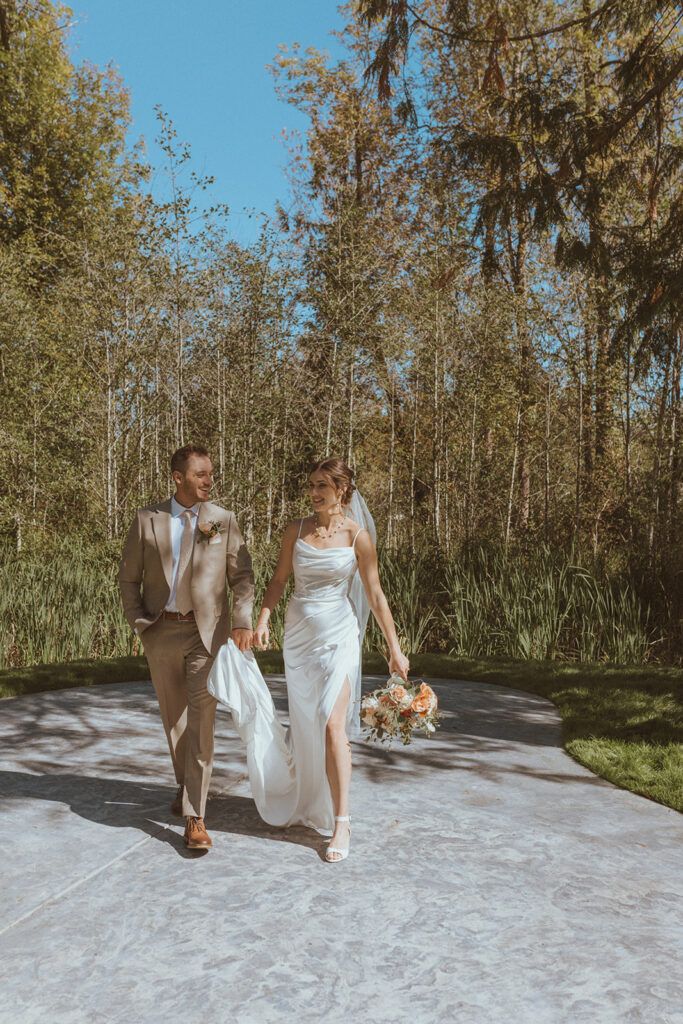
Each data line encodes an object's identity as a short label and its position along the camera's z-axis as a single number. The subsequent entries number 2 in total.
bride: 4.02
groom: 4.02
